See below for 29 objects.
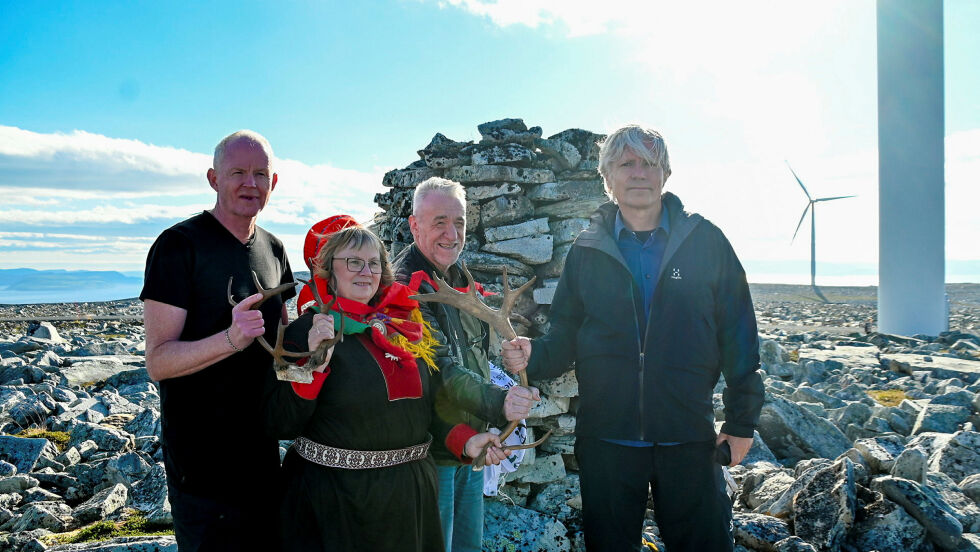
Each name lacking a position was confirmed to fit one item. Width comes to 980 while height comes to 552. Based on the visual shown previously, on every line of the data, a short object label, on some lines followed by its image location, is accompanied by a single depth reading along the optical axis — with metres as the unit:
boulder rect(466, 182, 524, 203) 6.70
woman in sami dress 2.89
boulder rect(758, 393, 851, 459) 7.69
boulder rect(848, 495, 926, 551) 4.87
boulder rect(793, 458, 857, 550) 4.88
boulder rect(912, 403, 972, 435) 8.80
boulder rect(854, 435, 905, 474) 6.01
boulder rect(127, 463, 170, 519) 5.62
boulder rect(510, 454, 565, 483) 5.89
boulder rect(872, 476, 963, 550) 4.93
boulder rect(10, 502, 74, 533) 5.21
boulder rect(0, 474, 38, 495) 6.12
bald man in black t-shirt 2.98
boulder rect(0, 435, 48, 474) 6.84
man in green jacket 3.20
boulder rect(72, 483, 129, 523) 5.46
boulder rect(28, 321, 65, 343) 19.49
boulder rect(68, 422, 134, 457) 7.46
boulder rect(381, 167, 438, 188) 7.07
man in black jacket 3.36
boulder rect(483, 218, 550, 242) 6.59
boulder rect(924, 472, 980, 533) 5.39
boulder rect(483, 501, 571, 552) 4.62
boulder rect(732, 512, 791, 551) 4.89
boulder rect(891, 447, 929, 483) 5.71
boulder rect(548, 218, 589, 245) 6.57
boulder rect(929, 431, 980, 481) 6.95
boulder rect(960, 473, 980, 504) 6.16
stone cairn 6.55
